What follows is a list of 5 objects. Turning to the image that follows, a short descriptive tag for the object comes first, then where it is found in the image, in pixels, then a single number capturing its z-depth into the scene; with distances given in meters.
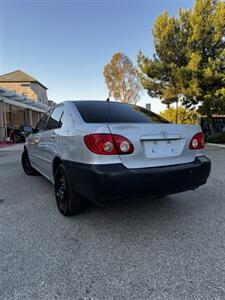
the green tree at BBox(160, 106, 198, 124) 15.93
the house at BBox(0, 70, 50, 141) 15.84
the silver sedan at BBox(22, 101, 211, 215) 2.00
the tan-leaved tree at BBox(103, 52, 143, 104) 27.55
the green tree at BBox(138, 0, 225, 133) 12.20
